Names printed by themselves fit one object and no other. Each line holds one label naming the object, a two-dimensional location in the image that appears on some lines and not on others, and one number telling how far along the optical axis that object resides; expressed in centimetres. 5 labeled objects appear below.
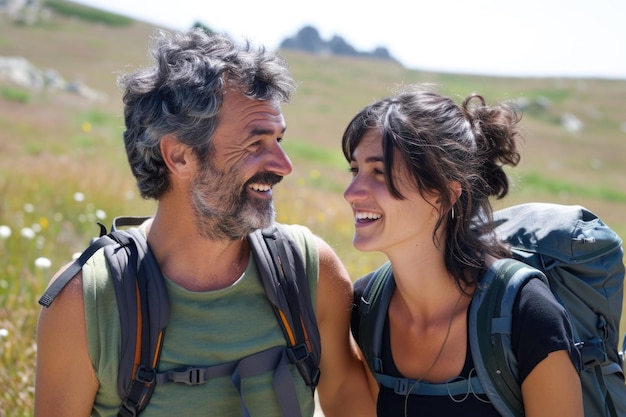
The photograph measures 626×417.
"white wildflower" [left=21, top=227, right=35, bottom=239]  468
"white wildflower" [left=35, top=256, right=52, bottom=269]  375
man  263
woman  278
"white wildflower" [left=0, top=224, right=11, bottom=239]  429
